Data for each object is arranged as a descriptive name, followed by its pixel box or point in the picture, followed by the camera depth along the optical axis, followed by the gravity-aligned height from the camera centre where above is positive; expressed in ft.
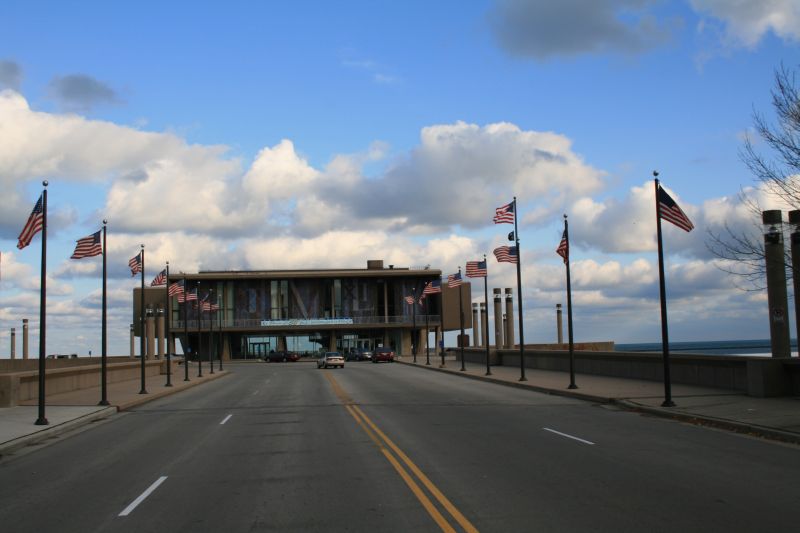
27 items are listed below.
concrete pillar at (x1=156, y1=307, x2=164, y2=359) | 243.81 +1.47
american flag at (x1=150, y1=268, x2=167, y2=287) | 127.95 +9.47
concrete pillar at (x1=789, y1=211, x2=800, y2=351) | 74.79 +7.40
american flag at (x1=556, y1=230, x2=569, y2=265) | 99.86 +10.17
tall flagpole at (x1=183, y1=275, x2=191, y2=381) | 148.25 -3.48
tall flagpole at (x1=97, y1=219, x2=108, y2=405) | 87.15 -3.31
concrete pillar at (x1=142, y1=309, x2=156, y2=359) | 251.68 -0.80
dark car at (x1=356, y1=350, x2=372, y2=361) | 271.94 -8.58
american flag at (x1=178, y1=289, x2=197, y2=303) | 164.06 +8.29
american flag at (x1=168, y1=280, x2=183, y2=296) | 150.92 +8.89
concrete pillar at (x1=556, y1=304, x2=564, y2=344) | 276.74 -0.11
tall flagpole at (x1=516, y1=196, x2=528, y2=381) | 113.06 -0.30
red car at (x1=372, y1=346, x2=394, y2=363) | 248.73 -7.93
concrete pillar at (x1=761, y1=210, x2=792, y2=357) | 78.43 +2.61
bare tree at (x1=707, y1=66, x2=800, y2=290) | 64.44 +17.18
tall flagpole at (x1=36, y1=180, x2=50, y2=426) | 66.17 +1.15
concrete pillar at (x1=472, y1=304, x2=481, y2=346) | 292.32 -0.57
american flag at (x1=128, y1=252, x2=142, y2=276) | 108.99 +10.26
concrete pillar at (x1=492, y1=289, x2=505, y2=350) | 234.79 +3.17
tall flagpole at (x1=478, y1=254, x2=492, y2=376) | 147.46 +7.50
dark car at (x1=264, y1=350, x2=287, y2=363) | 305.12 -9.53
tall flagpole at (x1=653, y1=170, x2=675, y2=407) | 71.68 +1.97
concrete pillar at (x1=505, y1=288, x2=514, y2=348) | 234.79 +2.07
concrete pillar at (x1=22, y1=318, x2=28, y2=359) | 283.71 +1.61
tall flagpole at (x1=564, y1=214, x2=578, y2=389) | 94.22 -2.56
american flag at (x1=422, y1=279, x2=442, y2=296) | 185.37 +10.21
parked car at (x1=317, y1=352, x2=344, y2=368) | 209.56 -7.69
